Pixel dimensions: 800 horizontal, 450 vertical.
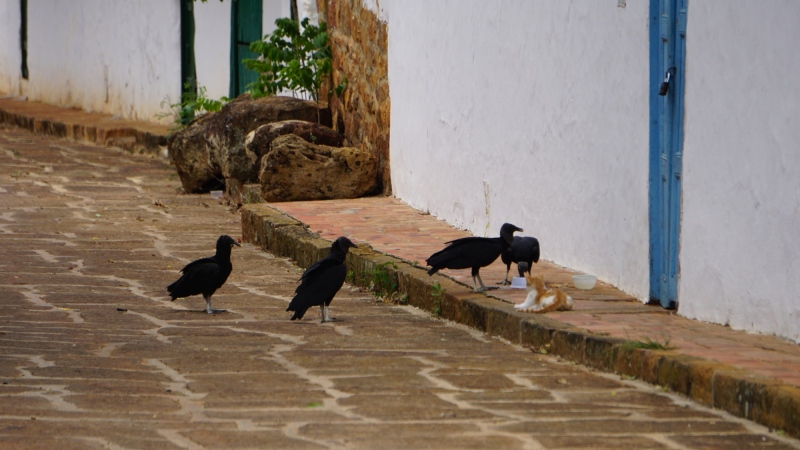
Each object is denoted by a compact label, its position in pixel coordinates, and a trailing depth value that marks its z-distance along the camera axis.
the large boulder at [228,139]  25.14
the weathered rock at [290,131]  23.84
